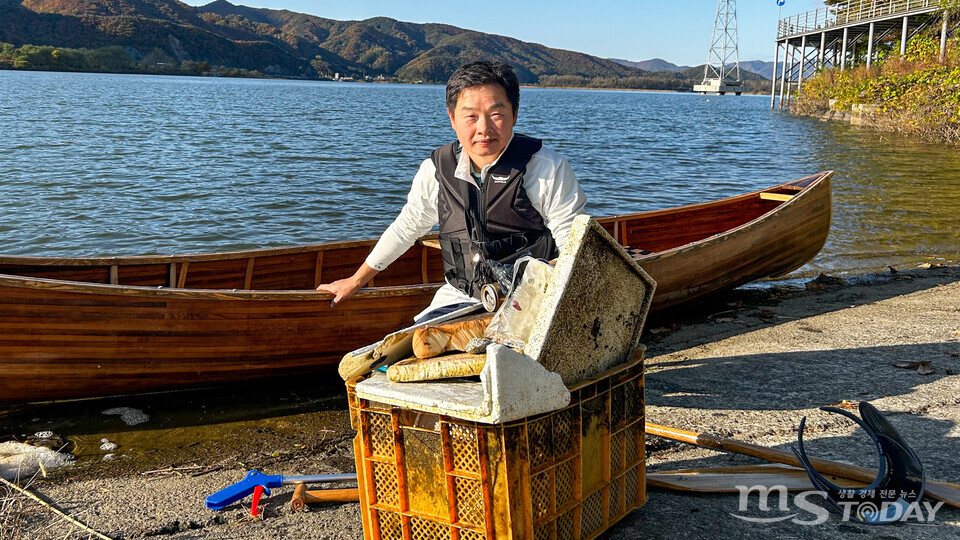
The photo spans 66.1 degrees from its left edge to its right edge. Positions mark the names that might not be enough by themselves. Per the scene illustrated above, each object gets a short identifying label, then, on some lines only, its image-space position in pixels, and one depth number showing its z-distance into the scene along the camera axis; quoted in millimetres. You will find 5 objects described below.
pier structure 34469
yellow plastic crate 2582
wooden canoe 4992
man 3477
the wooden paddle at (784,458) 3398
